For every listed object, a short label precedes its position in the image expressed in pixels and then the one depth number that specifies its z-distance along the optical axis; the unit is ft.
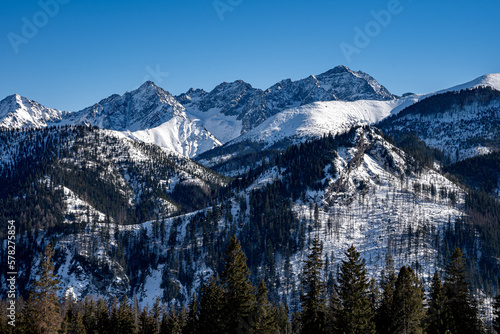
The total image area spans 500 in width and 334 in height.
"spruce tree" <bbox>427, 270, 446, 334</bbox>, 176.97
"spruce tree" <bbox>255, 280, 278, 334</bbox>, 170.50
